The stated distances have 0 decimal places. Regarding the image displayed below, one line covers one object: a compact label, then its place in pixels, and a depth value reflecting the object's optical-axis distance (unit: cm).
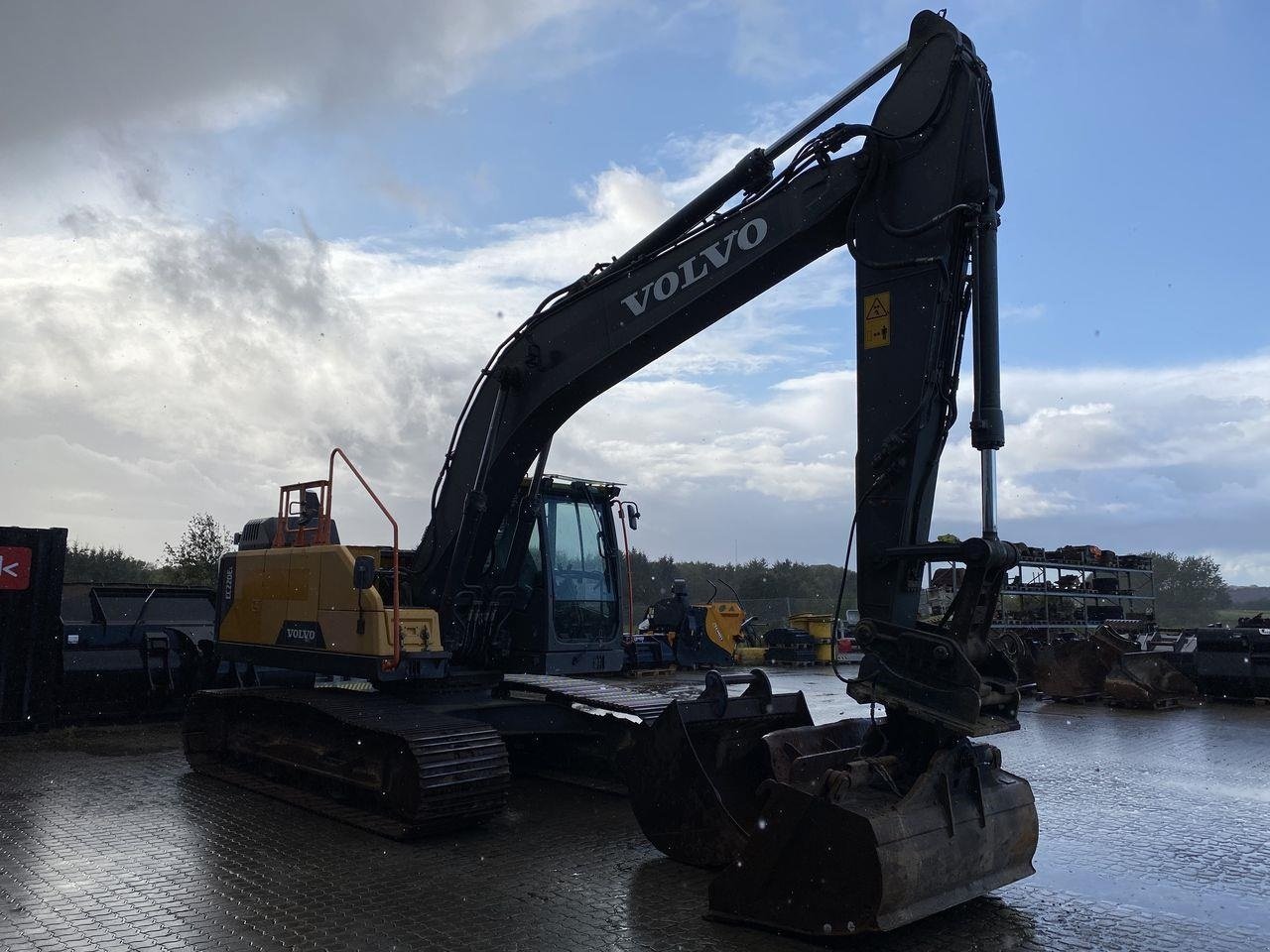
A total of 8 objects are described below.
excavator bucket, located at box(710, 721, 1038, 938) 452
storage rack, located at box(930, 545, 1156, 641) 2042
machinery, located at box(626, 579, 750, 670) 2152
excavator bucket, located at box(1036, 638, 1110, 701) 1584
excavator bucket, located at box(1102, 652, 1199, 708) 1488
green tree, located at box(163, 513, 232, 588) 2631
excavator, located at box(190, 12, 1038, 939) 489
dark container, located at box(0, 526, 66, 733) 1107
